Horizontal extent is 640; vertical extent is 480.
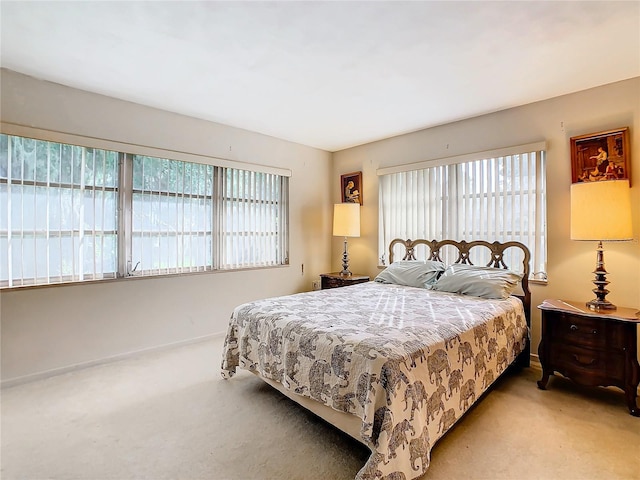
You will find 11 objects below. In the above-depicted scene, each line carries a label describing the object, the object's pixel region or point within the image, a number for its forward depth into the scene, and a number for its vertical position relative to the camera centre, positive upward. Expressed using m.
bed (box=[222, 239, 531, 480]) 1.51 -0.65
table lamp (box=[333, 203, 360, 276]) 4.41 +0.28
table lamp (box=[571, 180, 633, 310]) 2.31 +0.17
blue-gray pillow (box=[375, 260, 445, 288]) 3.42 -0.37
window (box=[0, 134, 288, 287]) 2.64 +0.27
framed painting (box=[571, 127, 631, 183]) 2.60 +0.70
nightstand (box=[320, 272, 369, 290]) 4.13 -0.52
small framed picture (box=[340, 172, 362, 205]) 4.71 +0.80
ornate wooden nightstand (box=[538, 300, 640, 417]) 2.20 -0.79
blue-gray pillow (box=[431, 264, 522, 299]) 2.83 -0.39
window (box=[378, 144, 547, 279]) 3.10 +0.44
